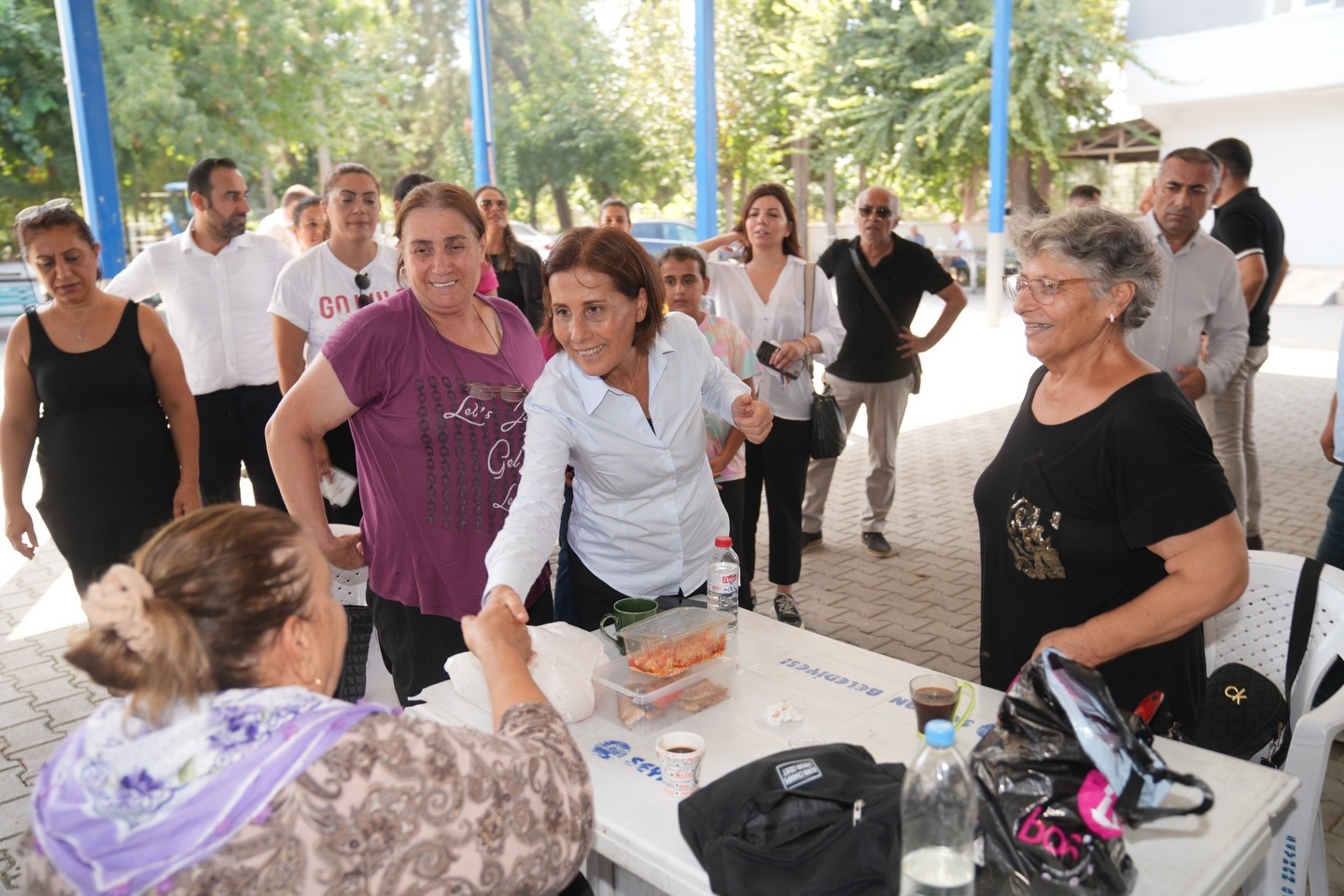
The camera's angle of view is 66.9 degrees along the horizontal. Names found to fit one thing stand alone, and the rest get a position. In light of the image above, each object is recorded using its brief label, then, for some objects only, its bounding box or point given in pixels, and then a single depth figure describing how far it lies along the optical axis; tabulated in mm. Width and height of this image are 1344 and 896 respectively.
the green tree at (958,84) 17844
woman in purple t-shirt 2559
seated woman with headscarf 1129
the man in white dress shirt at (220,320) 4523
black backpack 1486
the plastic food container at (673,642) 2137
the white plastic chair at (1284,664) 2096
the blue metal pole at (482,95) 9789
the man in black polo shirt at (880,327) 5465
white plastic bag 2070
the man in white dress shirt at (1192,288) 4297
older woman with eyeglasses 1992
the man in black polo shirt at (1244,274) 5082
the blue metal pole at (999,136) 12906
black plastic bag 1404
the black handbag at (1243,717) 2252
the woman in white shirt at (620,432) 2461
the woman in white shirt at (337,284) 3947
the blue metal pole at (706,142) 9344
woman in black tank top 3391
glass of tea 1871
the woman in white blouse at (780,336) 4555
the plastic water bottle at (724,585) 2445
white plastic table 1604
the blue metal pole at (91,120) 5754
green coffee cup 2258
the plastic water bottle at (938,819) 1418
